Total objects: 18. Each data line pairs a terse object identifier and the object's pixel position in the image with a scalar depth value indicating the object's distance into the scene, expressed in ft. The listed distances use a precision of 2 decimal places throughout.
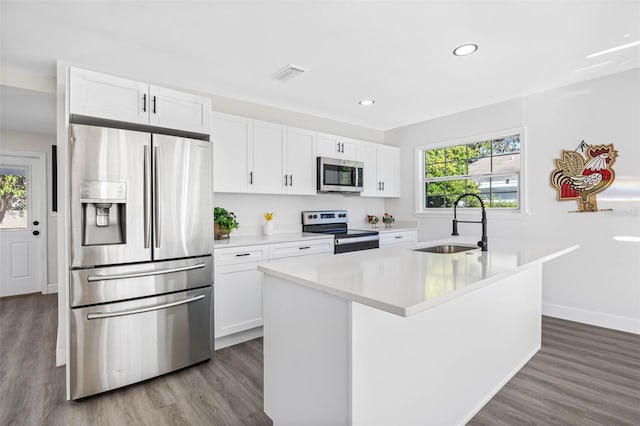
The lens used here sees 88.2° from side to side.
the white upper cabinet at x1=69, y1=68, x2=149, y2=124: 7.20
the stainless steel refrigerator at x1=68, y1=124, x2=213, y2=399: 7.02
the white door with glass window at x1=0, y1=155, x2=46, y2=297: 15.46
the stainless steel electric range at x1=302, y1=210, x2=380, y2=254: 12.58
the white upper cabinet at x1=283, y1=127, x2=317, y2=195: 12.43
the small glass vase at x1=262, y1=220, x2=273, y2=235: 12.53
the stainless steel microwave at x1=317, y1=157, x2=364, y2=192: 13.28
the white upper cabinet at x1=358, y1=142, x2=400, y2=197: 15.35
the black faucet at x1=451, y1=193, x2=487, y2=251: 7.57
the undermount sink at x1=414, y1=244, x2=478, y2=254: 8.83
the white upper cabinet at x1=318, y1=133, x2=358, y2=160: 13.55
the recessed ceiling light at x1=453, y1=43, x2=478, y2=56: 8.43
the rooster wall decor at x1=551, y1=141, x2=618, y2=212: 10.64
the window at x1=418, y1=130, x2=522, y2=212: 13.14
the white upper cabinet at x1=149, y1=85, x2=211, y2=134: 8.20
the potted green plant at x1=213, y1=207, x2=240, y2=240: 10.49
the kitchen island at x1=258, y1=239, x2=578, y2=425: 4.41
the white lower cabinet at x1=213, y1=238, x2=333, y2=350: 9.39
